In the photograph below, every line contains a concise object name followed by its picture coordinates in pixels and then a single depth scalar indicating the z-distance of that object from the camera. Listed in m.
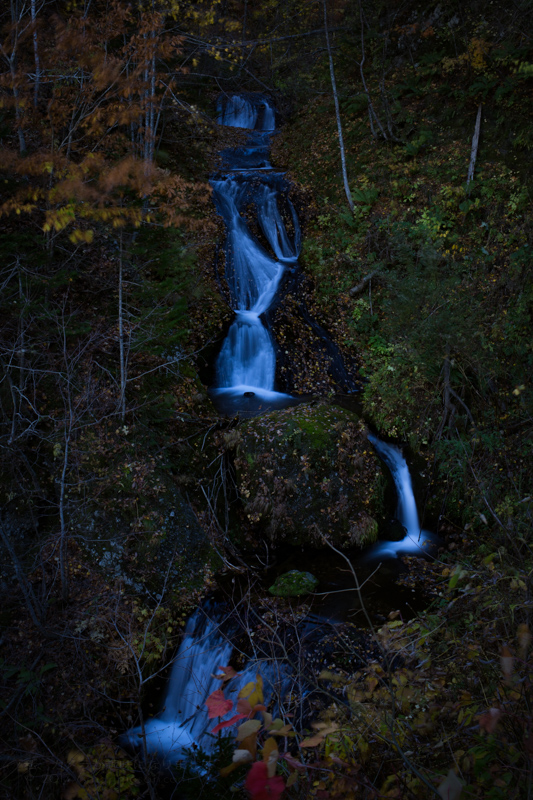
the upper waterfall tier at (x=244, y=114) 17.80
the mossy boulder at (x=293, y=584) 5.95
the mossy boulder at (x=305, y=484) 6.92
